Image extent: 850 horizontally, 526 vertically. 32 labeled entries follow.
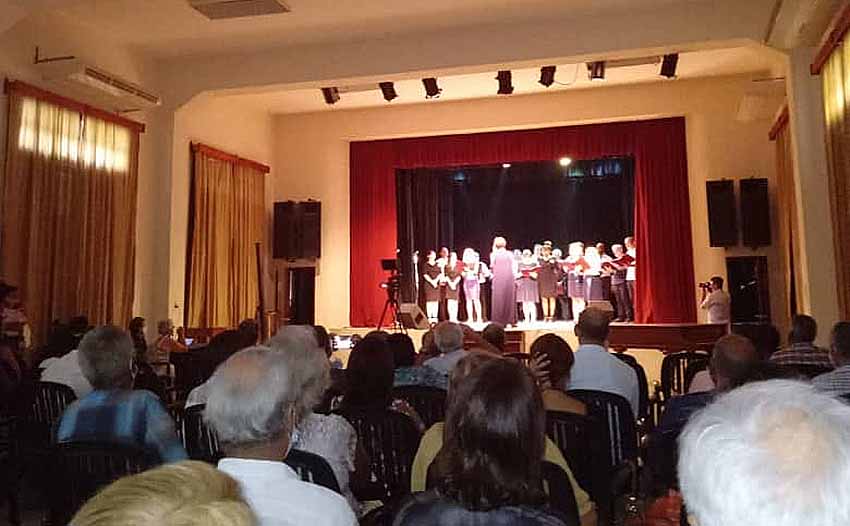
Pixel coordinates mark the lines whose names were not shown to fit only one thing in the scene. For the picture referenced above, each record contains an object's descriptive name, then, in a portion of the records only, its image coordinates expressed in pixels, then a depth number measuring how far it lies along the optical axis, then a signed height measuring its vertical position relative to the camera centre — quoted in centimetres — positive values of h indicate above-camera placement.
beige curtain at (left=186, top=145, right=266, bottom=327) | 1024 +115
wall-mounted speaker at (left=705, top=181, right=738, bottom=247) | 1046 +134
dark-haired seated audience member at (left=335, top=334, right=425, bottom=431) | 298 -27
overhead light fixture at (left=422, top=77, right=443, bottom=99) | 1008 +315
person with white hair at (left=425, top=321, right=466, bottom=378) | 446 -18
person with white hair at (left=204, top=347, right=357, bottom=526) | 154 -28
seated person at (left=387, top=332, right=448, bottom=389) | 380 -34
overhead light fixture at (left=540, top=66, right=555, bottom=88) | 974 +318
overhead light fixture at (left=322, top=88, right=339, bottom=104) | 1064 +320
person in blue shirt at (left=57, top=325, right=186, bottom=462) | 268 -35
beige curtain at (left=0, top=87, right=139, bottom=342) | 750 +115
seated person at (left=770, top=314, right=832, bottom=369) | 422 -24
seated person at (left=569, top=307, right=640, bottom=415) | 372 -31
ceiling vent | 742 +314
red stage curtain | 1114 +200
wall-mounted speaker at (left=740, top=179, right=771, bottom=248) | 1034 +134
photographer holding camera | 984 +6
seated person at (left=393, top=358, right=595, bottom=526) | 145 -31
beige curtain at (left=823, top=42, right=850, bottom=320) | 629 +141
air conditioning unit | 759 +251
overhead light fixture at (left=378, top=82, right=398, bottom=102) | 1030 +317
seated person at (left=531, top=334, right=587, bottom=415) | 315 -21
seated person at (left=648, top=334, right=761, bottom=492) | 260 -35
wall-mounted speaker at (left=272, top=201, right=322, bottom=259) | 1216 +139
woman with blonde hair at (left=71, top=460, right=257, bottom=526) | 71 -19
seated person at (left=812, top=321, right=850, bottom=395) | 311 -27
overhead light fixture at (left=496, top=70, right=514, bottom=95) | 989 +313
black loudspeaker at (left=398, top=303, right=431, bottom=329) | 1034 -7
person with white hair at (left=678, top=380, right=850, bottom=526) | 87 -19
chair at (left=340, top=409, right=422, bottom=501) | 296 -51
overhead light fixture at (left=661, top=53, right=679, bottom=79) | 930 +316
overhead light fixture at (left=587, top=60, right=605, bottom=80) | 938 +313
